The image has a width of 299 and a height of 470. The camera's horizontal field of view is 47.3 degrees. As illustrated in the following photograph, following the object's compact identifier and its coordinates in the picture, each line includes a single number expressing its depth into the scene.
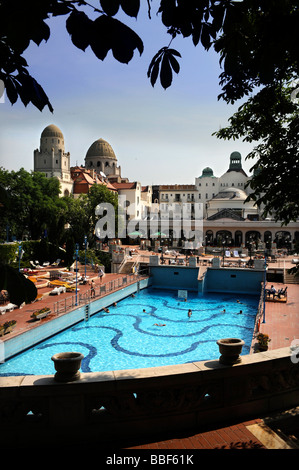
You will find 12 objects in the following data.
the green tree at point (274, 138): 6.08
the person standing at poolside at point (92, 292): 26.08
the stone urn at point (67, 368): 4.39
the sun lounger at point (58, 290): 25.61
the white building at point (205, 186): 97.31
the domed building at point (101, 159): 89.25
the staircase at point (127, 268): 38.19
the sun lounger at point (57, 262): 38.13
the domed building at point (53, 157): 68.94
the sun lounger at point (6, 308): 20.34
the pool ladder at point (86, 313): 23.74
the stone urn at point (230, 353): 4.96
